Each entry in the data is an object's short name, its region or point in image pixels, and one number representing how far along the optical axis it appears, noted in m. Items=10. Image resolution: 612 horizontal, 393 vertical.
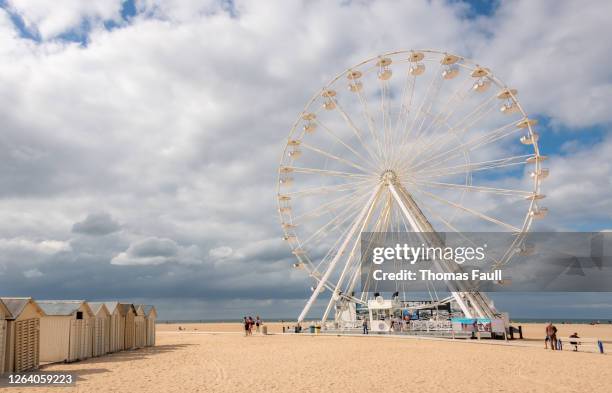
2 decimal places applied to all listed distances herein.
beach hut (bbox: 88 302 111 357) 19.71
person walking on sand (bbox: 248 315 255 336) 30.81
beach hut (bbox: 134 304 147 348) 24.25
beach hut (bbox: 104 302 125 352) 21.38
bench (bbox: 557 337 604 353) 20.11
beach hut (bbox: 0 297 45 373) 14.00
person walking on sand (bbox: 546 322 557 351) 21.12
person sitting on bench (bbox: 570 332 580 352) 20.98
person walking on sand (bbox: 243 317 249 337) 30.61
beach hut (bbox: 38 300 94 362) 16.86
